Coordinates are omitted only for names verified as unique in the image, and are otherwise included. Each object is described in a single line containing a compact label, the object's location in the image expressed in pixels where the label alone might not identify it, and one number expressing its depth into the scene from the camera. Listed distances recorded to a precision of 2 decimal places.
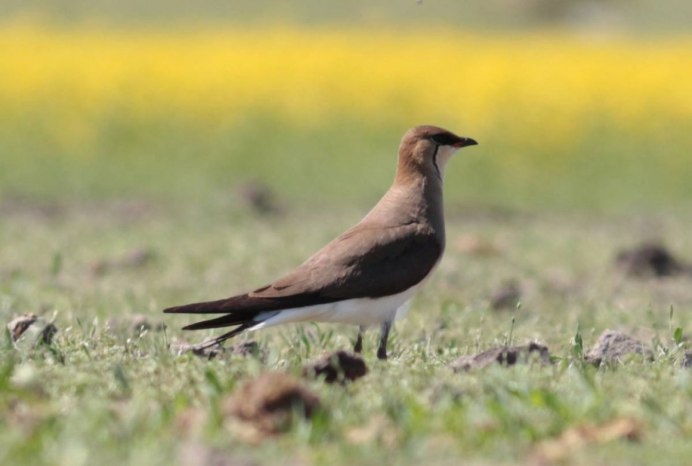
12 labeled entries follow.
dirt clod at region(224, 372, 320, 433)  8.38
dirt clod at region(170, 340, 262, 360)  11.30
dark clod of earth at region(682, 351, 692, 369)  11.14
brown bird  11.73
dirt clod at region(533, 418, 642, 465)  8.08
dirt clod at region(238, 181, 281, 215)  28.77
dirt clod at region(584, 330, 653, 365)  11.76
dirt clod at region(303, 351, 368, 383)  9.80
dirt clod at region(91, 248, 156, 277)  20.75
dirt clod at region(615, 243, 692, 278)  20.95
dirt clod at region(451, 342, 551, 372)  10.59
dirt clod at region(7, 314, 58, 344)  11.62
